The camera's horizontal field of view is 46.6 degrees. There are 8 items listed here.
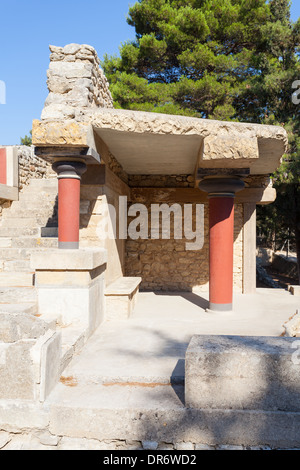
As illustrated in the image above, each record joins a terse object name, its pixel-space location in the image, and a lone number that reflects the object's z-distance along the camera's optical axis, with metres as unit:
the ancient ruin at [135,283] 2.37
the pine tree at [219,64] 11.54
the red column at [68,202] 4.26
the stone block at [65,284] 3.86
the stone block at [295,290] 7.28
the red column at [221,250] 5.34
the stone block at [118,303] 4.87
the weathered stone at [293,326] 4.29
